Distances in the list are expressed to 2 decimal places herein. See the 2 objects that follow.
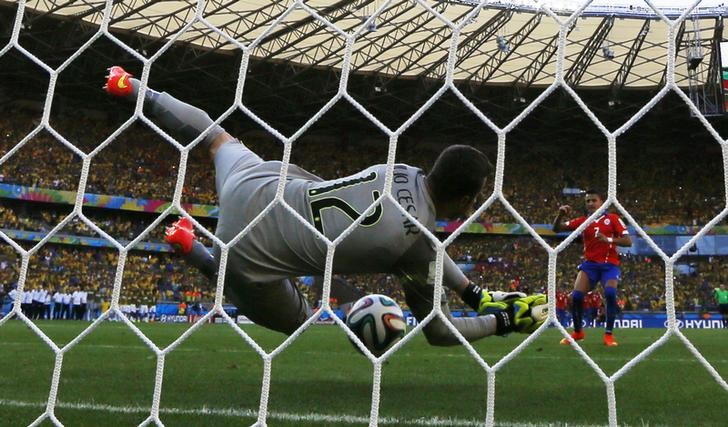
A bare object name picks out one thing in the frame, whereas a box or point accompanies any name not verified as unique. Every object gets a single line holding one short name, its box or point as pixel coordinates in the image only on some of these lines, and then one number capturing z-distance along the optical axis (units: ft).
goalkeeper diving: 8.57
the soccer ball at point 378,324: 8.42
